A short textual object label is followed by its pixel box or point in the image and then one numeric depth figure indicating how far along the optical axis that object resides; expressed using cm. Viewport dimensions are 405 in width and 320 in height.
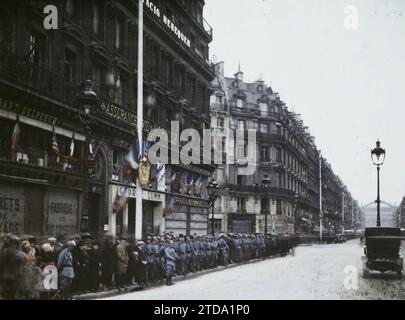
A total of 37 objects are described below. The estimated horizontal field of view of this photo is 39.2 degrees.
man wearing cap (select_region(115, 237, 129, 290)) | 1719
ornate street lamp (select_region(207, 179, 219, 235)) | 3048
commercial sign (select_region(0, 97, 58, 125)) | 1764
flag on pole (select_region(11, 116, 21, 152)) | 1800
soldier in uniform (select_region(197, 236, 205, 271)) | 2427
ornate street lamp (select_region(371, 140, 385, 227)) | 2031
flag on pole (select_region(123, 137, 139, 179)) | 2113
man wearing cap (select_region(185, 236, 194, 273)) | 2278
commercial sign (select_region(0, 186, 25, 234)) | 1762
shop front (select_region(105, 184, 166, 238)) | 2561
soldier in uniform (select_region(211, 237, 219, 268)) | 2609
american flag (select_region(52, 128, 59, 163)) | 2005
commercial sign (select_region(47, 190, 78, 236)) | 2059
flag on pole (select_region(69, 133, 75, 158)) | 2170
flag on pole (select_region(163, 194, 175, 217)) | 3118
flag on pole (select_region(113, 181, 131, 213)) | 2561
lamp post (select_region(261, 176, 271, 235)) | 3866
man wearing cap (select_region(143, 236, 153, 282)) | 1903
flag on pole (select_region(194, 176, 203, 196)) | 3535
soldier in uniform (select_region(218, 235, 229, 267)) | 2768
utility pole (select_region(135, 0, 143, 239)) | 1977
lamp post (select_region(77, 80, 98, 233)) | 1484
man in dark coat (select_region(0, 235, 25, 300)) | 1244
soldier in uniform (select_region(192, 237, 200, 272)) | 2369
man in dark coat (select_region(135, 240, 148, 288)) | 1825
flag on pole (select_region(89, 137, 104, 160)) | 2126
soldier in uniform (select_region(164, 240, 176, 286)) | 1958
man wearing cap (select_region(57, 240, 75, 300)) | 1395
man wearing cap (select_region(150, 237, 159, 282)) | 1930
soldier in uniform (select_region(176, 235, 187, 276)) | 2213
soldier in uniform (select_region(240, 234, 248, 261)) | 3221
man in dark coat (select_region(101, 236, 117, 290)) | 1680
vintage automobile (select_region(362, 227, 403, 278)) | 2105
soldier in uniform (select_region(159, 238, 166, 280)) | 1955
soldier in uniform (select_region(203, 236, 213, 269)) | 2514
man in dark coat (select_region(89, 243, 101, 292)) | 1598
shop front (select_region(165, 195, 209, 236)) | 3259
